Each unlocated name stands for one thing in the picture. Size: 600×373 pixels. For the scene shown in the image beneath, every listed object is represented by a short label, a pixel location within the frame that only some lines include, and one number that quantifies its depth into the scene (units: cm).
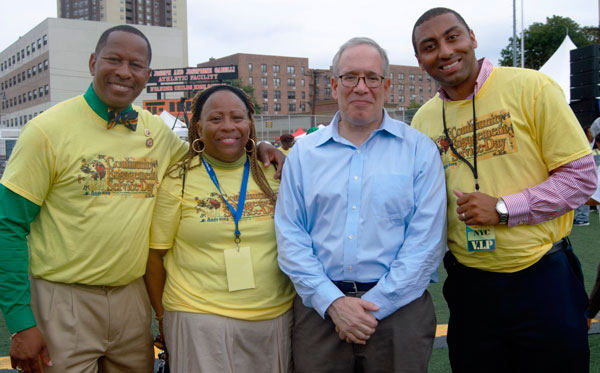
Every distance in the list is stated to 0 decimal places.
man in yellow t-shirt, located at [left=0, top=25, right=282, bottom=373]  218
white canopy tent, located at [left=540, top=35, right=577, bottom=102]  1550
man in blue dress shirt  216
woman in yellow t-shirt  232
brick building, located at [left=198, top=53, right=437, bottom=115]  8712
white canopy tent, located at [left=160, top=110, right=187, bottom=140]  2053
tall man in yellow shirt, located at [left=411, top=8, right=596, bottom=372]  217
